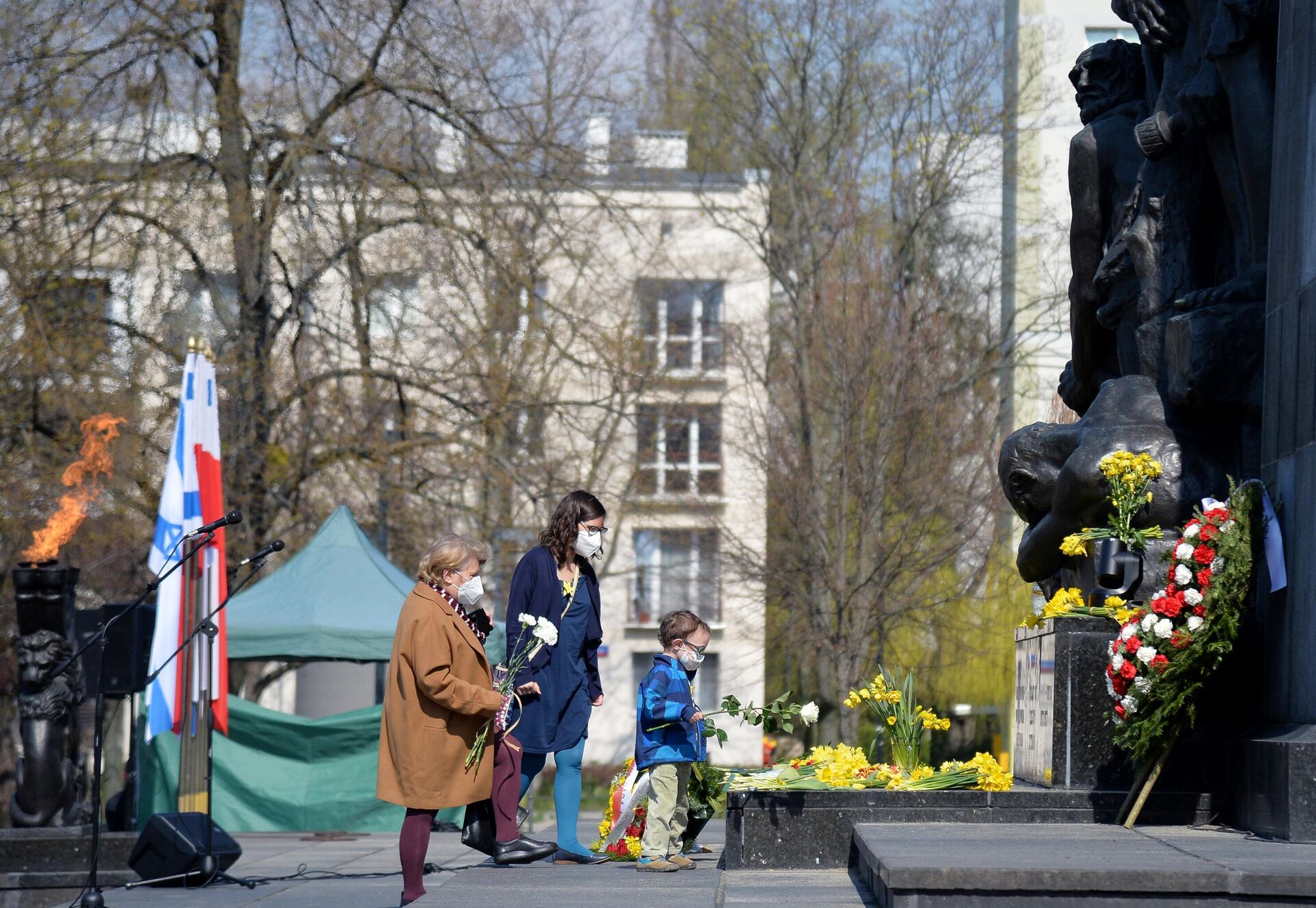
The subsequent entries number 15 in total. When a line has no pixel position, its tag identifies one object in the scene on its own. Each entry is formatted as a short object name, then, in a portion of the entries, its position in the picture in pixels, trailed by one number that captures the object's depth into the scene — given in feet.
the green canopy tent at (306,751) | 106.01
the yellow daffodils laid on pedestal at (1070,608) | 47.60
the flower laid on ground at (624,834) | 54.90
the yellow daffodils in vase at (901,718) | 51.08
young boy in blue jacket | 49.90
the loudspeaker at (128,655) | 77.05
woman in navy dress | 53.67
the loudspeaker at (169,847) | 64.80
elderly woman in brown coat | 45.16
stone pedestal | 47.11
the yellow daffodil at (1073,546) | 47.83
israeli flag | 81.87
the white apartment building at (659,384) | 141.08
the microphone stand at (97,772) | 53.16
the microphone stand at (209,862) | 64.64
